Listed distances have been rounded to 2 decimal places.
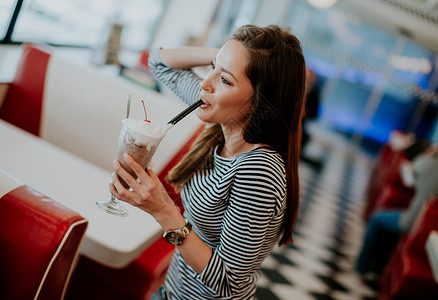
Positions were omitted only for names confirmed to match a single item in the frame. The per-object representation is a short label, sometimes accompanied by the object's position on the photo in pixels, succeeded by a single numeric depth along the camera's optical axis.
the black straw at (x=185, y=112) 0.96
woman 0.96
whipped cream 0.91
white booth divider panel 2.07
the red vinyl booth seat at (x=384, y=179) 4.82
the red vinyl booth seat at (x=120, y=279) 1.81
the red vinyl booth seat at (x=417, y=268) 2.90
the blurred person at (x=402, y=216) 3.51
